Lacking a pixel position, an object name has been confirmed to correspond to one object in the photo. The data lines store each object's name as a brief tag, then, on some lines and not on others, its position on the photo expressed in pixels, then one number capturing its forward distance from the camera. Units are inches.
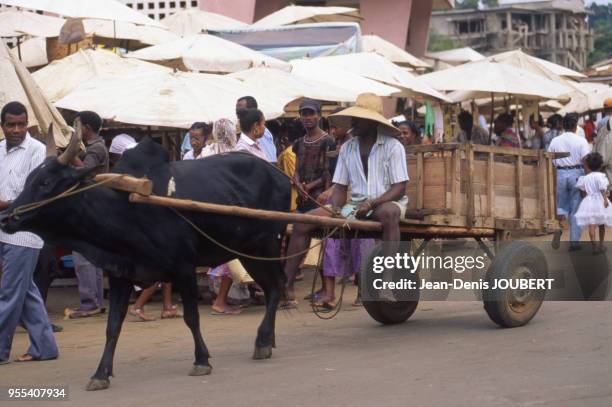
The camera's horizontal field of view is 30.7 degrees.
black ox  305.4
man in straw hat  368.2
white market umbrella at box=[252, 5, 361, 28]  917.2
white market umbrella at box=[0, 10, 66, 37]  706.8
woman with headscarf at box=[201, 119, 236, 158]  434.0
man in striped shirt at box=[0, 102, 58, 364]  340.2
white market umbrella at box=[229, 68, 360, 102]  565.3
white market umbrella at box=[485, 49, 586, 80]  916.6
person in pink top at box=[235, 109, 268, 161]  429.7
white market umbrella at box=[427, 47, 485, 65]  1306.6
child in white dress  617.3
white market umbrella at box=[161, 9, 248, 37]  868.6
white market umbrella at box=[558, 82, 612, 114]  991.0
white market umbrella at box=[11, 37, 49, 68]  742.5
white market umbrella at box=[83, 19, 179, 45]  751.7
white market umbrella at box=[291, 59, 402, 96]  645.9
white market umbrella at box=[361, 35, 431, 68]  959.6
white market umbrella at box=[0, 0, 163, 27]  596.6
